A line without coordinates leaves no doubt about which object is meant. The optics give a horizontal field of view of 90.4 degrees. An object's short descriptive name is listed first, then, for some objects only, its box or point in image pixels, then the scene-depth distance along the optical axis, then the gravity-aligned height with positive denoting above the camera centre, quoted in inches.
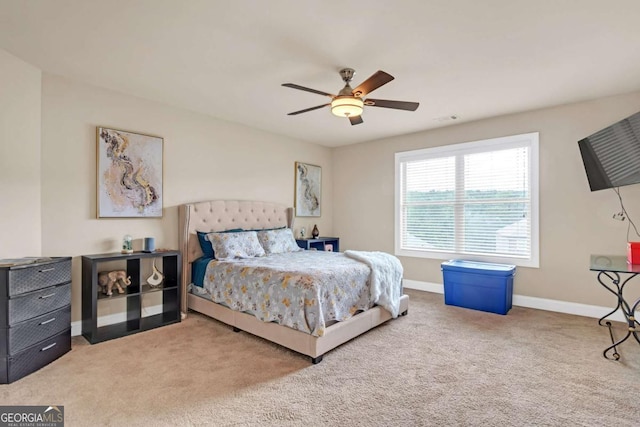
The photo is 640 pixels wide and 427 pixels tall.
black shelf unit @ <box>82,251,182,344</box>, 120.6 -32.3
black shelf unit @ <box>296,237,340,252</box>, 214.1 -19.0
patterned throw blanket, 106.8 -27.3
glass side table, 101.1 -17.1
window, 170.7 +8.9
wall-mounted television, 124.0 +25.5
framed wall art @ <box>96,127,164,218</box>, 135.3 +19.1
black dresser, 92.1 -31.0
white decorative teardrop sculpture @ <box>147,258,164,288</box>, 146.0 -28.6
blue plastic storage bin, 157.4 -35.8
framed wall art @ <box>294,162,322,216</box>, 225.3 +19.9
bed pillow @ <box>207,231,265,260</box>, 151.3 -14.1
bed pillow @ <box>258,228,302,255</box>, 172.6 -14.0
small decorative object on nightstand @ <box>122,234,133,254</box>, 137.8 -12.3
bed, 108.9 -38.5
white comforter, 132.0 -27.1
